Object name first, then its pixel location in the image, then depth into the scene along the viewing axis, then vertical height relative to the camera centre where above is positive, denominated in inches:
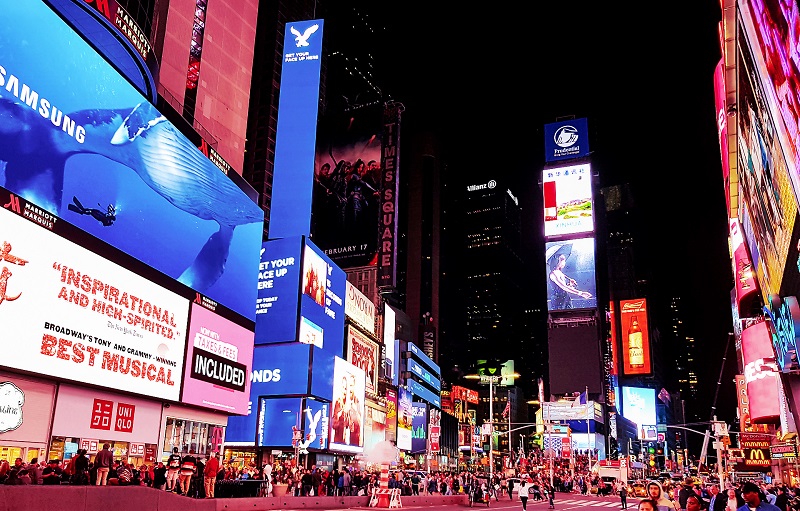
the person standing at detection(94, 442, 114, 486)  762.8 -37.0
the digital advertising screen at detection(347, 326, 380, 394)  2250.2 +282.3
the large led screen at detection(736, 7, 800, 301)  533.6 +315.5
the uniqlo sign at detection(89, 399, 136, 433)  860.6 +17.8
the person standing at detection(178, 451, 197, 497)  804.6 -48.4
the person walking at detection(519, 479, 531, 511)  1107.0 -82.4
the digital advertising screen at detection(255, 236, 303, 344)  1744.6 +368.3
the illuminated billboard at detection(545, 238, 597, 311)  4608.8 +1122.1
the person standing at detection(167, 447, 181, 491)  832.3 -50.4
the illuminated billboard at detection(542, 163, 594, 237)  4670.3 +1658.1
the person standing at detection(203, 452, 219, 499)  864.9 -52.3
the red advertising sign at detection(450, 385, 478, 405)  5374.0 +352.2
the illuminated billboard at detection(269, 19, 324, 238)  1962.4 +883.3
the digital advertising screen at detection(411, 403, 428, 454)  3386.6 +41.6
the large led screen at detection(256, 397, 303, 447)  1672.0 +33.9
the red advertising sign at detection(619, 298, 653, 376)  5541.3 +846.9
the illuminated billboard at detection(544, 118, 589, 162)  4849.7 +2140.5
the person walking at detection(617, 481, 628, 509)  1480.1 -119.0
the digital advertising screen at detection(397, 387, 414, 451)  3048.7 +81.8
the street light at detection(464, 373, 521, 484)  1527.3 +137.1
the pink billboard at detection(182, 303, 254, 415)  1051.3 +113.0
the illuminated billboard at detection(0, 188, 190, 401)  704.4 +135.6
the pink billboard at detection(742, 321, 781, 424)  1813.5 +189.5
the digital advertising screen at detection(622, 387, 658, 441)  5792.3 +317.1
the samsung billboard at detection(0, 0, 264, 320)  728.3 +341.6
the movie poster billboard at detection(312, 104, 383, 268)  2504.9 +922.1
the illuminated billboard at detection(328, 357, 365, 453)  1849.2 +75.5
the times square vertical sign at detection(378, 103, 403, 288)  2458.2 +841.1
